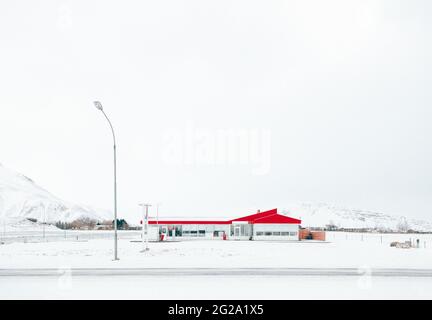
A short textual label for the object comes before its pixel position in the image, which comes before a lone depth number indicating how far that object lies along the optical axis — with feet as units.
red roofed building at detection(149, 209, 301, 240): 164.55
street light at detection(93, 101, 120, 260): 71.83
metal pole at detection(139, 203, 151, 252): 126.96
